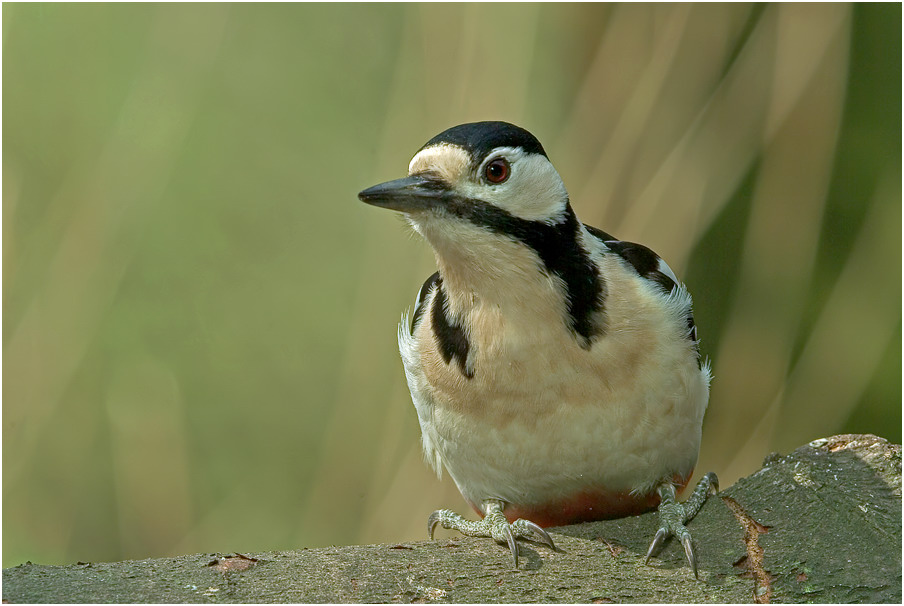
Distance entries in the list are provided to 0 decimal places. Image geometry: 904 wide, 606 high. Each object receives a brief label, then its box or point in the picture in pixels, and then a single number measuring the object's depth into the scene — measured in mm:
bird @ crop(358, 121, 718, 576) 5113
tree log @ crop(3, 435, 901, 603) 4094
